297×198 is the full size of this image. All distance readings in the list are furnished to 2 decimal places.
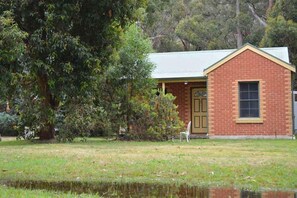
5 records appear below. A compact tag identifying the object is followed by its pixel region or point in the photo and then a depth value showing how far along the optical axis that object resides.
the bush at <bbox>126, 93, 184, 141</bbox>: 20.70
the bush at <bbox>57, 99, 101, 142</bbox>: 19.55
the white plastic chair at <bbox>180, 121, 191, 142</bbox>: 20.48
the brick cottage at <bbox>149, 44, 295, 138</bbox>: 22.20
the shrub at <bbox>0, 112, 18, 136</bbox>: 28.67
